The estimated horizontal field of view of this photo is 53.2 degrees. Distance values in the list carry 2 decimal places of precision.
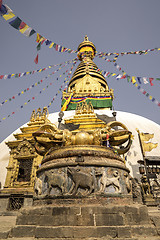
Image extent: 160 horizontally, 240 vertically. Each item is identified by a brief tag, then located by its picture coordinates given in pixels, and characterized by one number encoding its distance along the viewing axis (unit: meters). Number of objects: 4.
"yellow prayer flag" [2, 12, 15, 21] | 4.96
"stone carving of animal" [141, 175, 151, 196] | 7.67
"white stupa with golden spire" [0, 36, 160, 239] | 2.77
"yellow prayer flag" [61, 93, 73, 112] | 18.77
